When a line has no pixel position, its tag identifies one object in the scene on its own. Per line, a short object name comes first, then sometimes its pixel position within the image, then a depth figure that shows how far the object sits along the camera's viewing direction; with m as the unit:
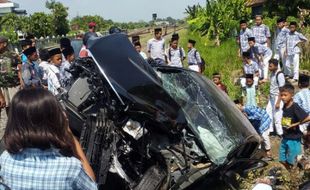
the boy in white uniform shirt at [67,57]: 5.68
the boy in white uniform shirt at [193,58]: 7.87
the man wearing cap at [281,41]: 9.13
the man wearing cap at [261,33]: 8.94
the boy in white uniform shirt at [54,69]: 5.39
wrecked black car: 3.08
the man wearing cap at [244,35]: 9.11
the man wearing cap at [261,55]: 8.51
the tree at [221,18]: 16.69
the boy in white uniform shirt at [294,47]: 8.73
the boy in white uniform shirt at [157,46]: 8.05
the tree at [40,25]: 33.86
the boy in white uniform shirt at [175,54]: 7.75
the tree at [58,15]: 39.30
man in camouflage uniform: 7.20
